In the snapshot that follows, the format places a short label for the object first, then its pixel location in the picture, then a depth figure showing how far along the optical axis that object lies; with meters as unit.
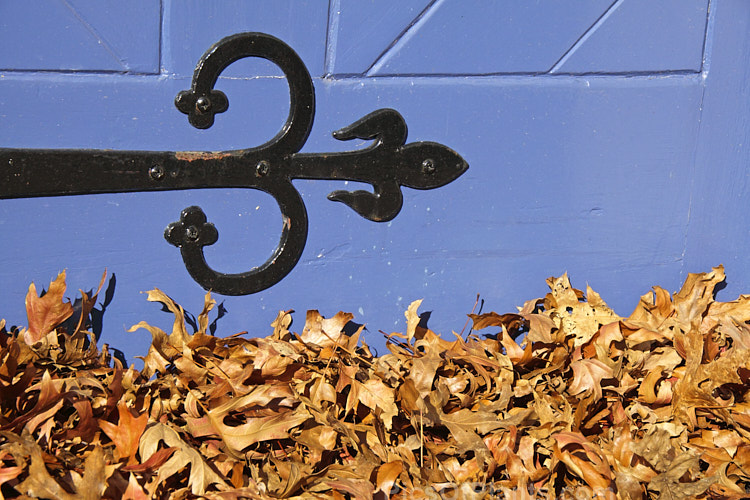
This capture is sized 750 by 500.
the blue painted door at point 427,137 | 2.16
